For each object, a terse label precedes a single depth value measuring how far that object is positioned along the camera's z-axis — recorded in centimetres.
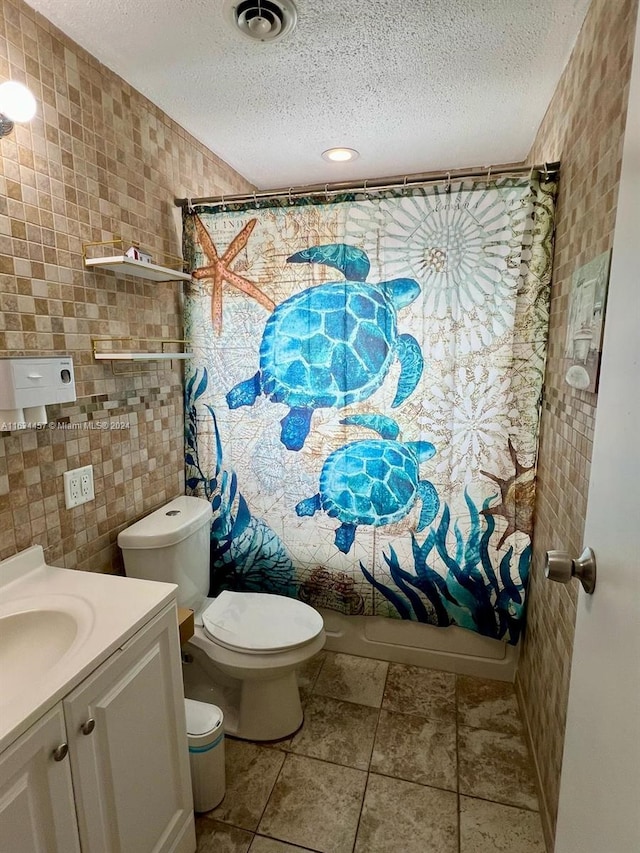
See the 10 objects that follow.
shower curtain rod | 165
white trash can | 143
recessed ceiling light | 222
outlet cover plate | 147
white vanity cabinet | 82
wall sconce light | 117
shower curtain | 173
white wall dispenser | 117
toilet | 163
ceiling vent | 129
